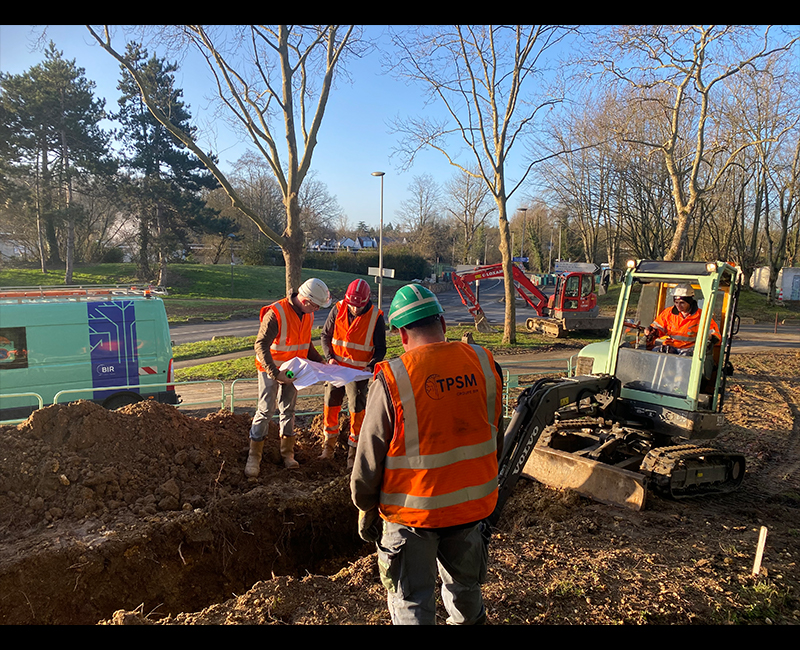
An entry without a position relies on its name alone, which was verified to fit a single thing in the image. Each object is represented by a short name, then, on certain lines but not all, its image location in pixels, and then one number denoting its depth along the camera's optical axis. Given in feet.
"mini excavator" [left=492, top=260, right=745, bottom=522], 17.85
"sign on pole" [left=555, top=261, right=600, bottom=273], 94.35
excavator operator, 19.66
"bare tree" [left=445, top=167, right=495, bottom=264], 180.14
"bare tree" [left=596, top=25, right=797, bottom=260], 50.29
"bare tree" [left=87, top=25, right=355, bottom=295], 37.42
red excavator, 66.69
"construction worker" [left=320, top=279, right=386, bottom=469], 19.67
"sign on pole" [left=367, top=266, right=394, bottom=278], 57.21
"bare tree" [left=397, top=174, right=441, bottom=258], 195.11
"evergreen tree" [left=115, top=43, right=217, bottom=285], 106.11
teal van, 27.99
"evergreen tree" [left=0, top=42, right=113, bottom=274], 90.02
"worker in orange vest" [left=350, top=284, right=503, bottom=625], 8.29
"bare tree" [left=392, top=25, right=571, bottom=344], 53.57
